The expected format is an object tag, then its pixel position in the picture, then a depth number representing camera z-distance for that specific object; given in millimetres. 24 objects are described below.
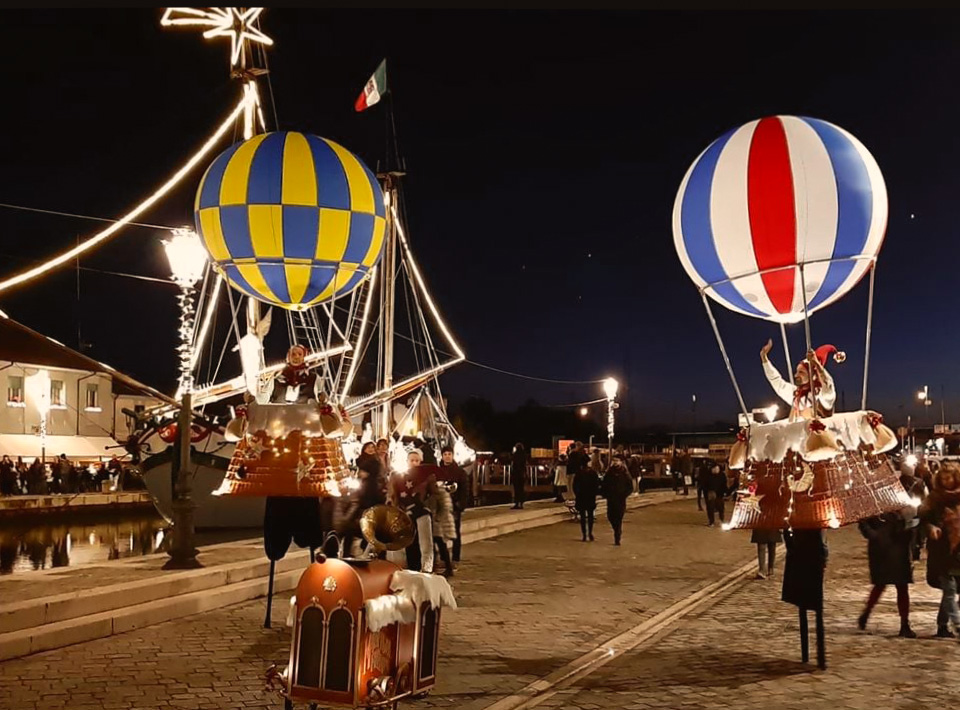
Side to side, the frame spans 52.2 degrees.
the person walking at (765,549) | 12945
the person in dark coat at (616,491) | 18047
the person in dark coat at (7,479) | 30906
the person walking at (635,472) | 37344
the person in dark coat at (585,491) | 18578
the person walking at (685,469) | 38250
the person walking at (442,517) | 13031
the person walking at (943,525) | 8828
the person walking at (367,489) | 11000
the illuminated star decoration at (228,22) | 18078
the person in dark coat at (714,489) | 22109
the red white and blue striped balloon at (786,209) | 7980
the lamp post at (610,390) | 33031
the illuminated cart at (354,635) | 5754
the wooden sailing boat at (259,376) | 17188
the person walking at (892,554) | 9344
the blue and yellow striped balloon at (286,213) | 10406
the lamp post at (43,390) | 38656
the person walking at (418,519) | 11719
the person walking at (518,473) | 24156
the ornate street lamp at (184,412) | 11906
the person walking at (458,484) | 13323
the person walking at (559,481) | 28889
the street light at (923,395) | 65250
